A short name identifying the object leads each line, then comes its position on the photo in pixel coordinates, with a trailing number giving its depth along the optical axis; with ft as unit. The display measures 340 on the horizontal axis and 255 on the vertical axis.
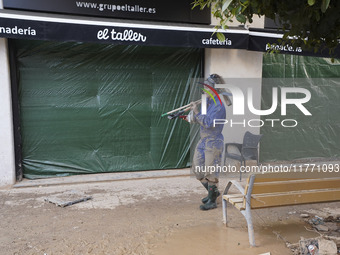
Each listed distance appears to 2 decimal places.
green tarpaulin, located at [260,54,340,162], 24.90
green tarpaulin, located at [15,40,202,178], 19.43
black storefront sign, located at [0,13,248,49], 16.69
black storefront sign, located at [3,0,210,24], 17.64
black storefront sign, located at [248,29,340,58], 21.21
